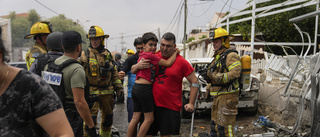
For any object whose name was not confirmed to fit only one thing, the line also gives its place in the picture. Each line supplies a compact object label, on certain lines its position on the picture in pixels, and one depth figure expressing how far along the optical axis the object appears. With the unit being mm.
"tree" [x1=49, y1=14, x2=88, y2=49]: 57544
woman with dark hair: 1334
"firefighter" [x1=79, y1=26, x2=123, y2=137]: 4383
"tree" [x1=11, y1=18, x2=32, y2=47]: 47722
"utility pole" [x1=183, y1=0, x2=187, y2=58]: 17794
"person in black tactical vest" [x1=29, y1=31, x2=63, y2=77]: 2941
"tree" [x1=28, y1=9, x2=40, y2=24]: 55741
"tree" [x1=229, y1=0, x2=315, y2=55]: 18828
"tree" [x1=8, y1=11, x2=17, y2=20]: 55519
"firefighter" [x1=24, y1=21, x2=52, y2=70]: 3903
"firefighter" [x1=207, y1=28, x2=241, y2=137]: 3982
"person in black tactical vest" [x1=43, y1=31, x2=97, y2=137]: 2537
